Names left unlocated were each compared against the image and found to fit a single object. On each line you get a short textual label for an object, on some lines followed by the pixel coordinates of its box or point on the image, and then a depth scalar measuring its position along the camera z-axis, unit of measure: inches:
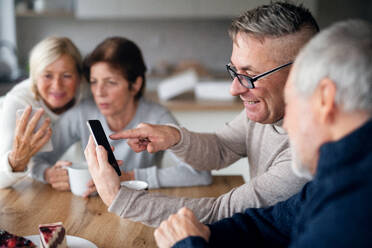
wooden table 47.2
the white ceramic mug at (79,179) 57.0
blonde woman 62.0
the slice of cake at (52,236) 41.1
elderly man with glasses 44.6
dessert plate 44.0
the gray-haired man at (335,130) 26.2
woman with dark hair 75.5
